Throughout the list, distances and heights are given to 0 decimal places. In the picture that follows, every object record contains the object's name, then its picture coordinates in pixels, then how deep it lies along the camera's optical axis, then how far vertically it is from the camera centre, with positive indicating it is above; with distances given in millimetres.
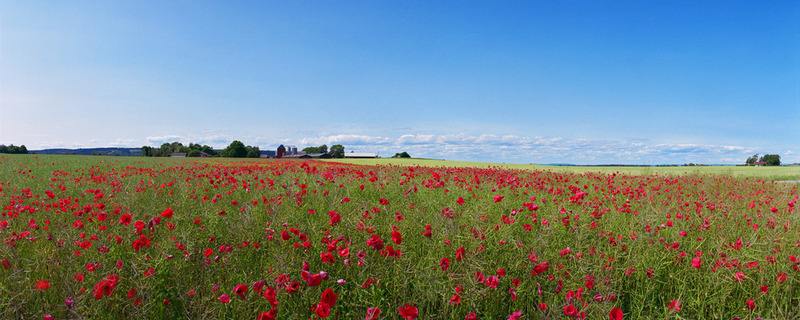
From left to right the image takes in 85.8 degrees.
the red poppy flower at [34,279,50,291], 1941 -587
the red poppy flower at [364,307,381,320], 1626 -569
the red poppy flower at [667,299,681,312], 2131 -665
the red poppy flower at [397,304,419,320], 1652 -563
